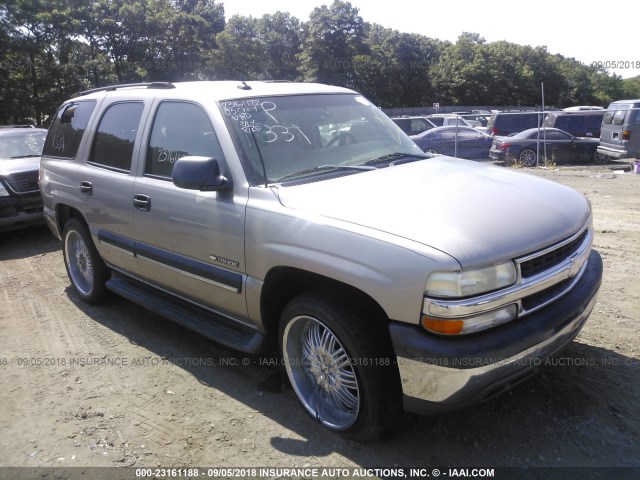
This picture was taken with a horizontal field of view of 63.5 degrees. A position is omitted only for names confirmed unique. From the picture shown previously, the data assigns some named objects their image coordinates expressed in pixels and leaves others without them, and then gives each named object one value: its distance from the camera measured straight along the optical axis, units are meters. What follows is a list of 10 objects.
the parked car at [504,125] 19.08
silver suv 2.39
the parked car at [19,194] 7.80
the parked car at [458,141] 16.75
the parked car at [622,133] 14.35
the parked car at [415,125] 19.05
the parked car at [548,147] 15.40
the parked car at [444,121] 19.99
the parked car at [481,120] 26.70
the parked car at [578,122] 18.01
